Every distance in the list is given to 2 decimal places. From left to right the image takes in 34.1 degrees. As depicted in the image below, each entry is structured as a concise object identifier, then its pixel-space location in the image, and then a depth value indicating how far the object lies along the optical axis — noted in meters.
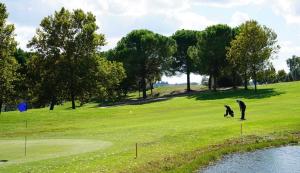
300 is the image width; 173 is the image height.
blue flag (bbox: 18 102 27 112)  51.04
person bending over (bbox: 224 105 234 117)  50.65
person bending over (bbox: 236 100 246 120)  46.66
